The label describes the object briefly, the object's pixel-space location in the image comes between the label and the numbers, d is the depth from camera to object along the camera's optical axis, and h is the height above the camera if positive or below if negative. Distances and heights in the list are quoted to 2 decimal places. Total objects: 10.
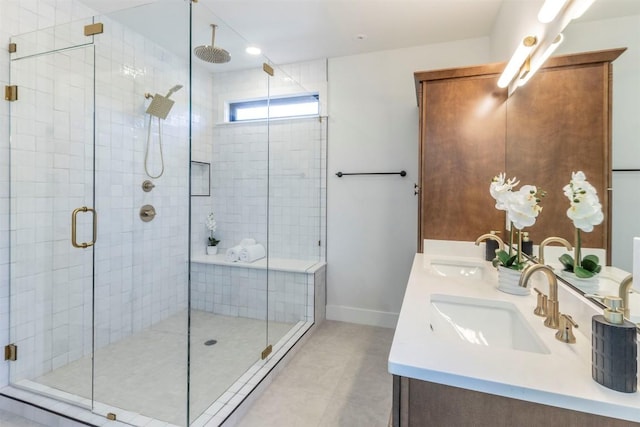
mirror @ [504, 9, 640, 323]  0.85 +0.20
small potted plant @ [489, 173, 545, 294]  1.27 -0.02
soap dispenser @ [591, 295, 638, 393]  0.64 -0.29
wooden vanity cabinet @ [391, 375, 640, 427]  0.67 -0.47
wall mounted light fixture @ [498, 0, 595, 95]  1.19 +0.81
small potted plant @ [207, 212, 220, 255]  2.90 -0.26
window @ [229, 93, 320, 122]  3.11 +1.07
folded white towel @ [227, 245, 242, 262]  2.85 -0.40
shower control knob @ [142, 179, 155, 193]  2.47 +0.21
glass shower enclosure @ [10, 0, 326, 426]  1.88 -0.04
